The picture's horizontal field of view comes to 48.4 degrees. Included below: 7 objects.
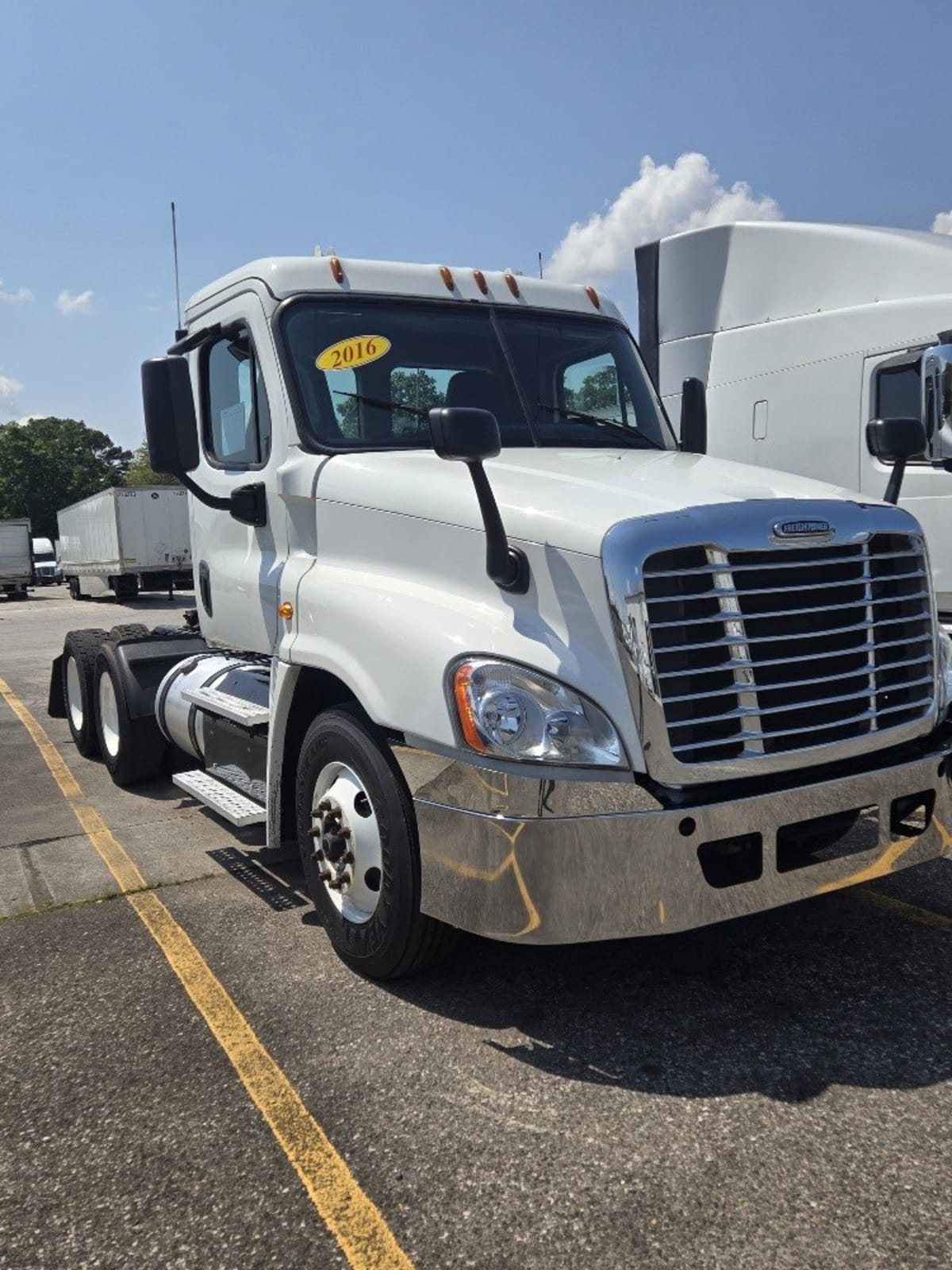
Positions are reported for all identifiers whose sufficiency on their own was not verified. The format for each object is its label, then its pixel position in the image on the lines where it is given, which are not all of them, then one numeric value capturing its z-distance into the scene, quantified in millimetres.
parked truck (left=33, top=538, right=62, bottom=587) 52875
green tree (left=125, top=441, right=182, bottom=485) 89875
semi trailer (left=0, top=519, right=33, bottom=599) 38688
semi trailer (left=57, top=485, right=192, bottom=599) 30234
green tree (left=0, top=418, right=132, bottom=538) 94125
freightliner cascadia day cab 3037
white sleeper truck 7520
